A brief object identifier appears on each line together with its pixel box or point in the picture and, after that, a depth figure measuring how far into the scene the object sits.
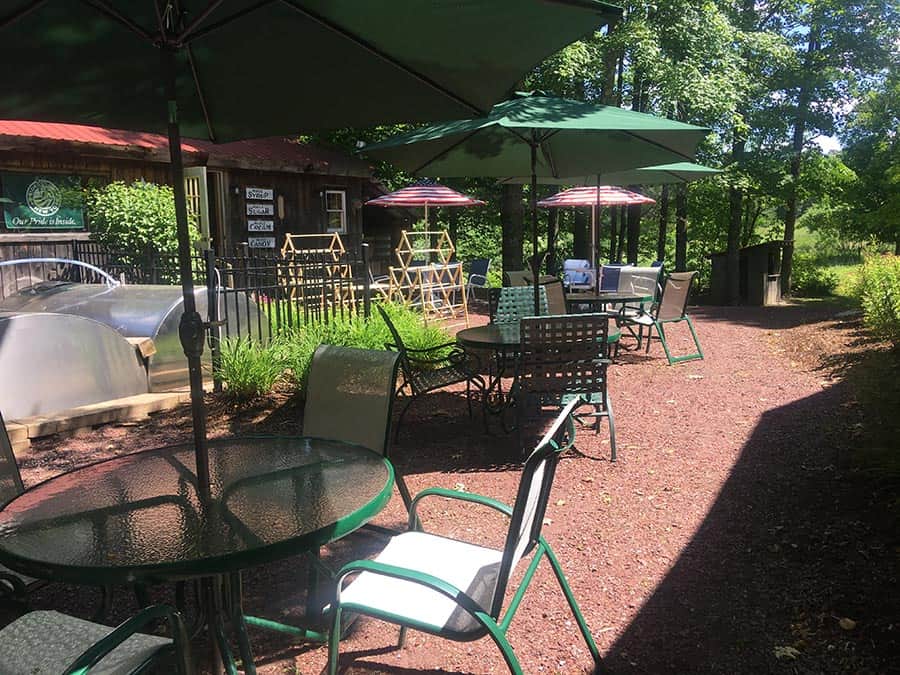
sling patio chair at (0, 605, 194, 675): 1.85
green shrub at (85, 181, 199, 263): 9.90
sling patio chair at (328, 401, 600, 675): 2.00
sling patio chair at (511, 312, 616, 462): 4.80
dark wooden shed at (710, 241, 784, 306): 15.59
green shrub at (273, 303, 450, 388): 6.59
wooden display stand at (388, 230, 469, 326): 11.71
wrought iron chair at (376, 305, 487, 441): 5.48
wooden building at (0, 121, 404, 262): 9.98
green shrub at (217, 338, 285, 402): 6.22
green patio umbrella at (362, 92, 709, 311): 5.18
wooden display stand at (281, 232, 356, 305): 7.56
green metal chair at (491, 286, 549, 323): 6.71
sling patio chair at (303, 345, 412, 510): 3.27
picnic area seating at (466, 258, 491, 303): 16.38
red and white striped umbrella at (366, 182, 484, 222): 12.76
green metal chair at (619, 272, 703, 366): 8.20
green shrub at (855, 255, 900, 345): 8.07
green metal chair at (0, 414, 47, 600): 2.77
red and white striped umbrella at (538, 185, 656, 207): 13.14
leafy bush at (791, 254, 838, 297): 18.47
